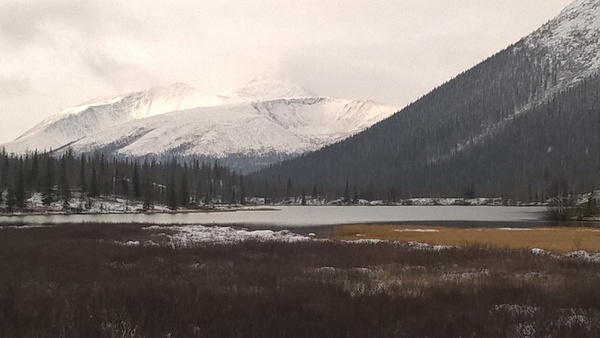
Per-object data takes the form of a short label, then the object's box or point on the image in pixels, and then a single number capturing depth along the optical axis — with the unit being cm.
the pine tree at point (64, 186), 14182
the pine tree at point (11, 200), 12275
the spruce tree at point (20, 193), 12660
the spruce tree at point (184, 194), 17488
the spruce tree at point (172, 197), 16412
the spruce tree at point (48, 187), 14038
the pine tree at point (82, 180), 15650
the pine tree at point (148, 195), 15512
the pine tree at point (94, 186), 15588
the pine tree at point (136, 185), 17266
